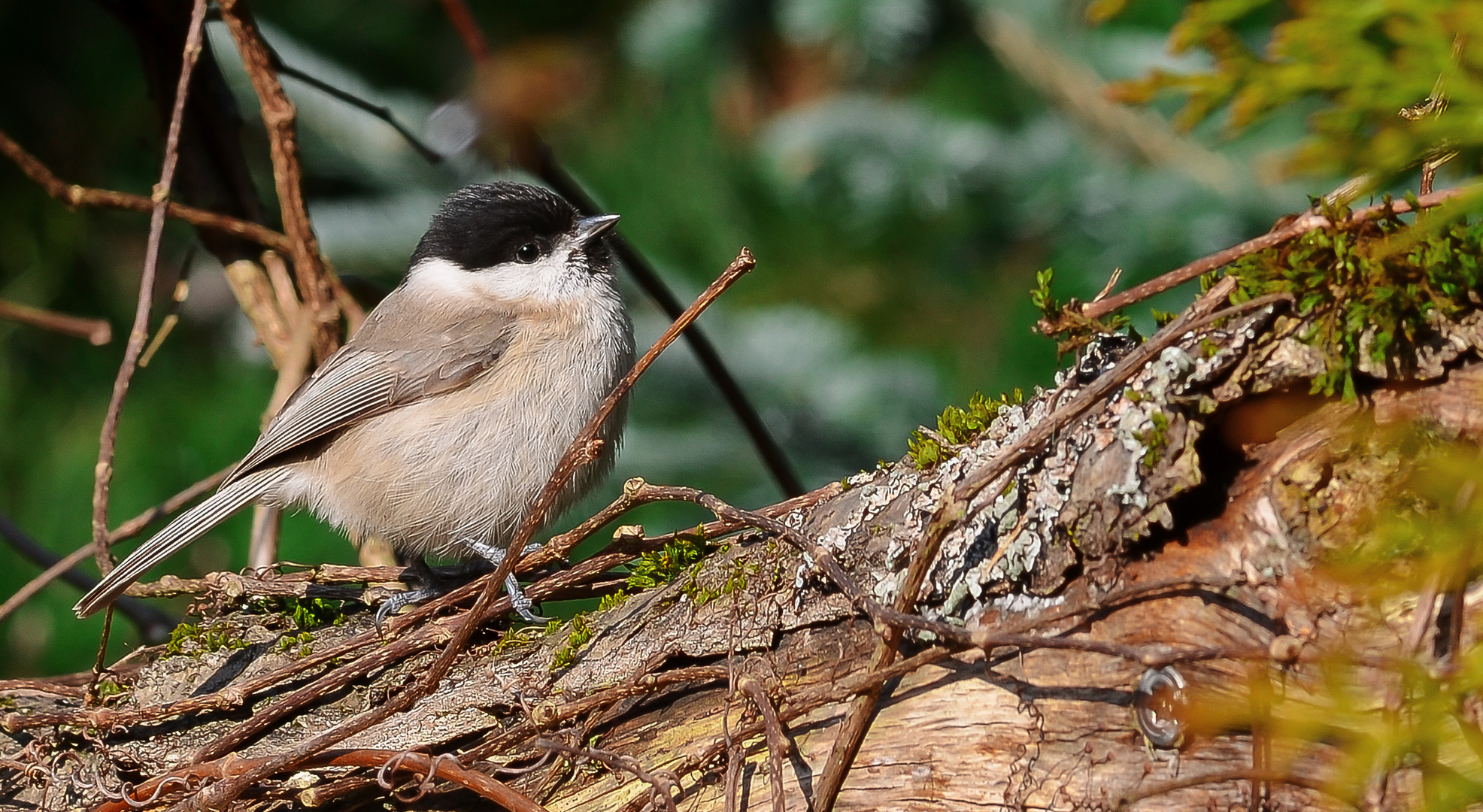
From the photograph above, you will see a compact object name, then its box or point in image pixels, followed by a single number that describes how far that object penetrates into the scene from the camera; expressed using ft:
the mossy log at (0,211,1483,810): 9.99
